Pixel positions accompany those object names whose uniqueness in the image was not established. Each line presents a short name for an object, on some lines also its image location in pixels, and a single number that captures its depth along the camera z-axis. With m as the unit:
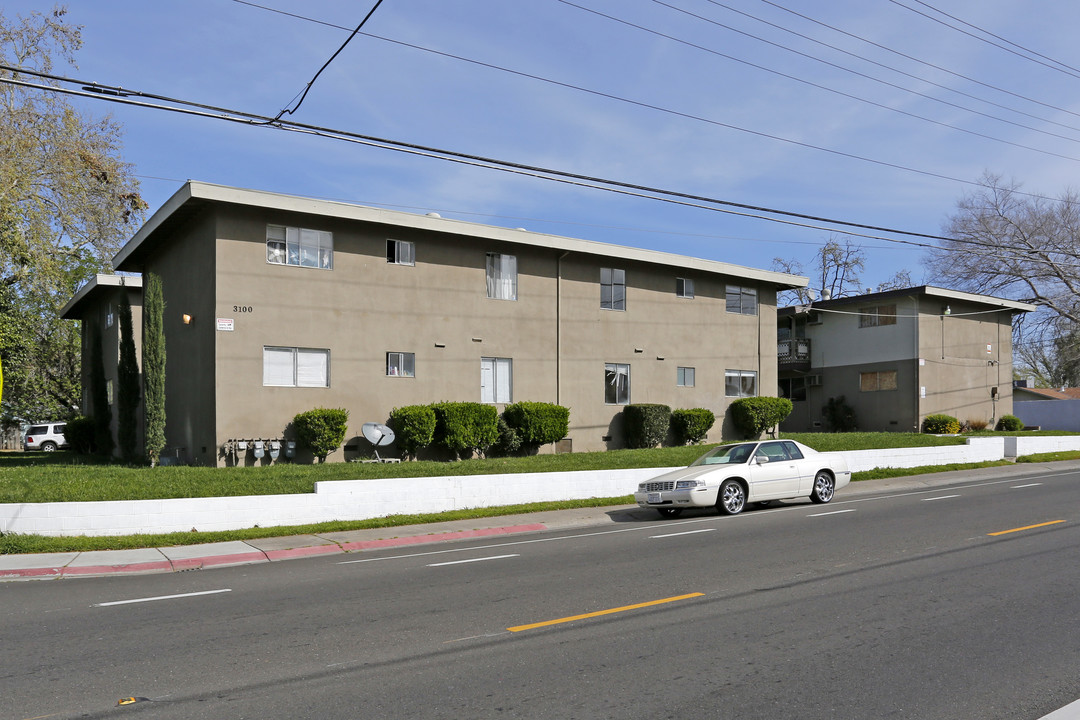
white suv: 46.78
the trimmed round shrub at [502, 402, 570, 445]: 24.67
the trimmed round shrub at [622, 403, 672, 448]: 27.42
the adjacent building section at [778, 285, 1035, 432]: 39.88
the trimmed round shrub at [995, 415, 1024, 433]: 42.91
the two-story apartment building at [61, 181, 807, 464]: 21.38
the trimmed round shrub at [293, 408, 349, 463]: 21.12
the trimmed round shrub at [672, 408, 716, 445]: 28.88
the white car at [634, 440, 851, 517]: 16.58
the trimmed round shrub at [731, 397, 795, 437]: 30.55
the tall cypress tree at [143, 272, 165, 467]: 20.64
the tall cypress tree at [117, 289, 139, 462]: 23.48
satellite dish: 21.89
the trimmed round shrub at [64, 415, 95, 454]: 31.78
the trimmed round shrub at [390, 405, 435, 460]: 22.44
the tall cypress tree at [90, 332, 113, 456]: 28.20
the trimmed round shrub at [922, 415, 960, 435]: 38.88
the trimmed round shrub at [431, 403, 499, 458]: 23.05
